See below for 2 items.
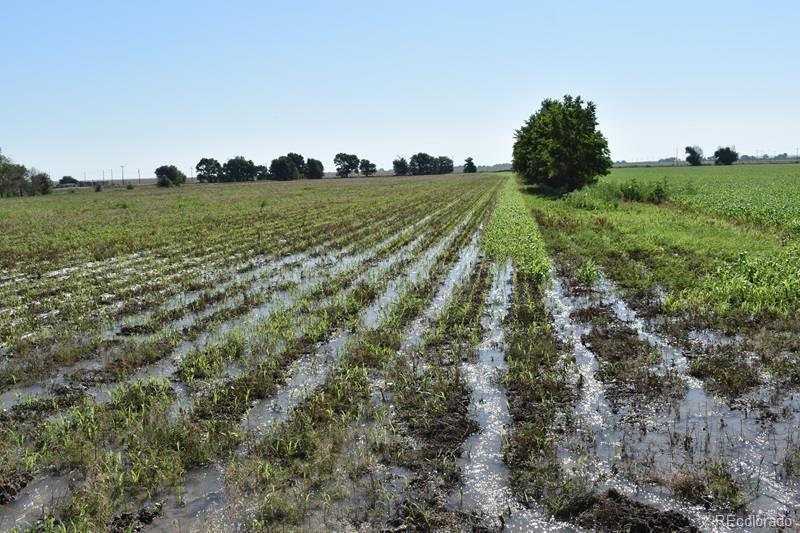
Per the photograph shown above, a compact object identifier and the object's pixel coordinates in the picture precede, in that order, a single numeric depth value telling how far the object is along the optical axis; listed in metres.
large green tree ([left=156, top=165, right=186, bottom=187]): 114.31
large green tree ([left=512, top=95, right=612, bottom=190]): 38.94
